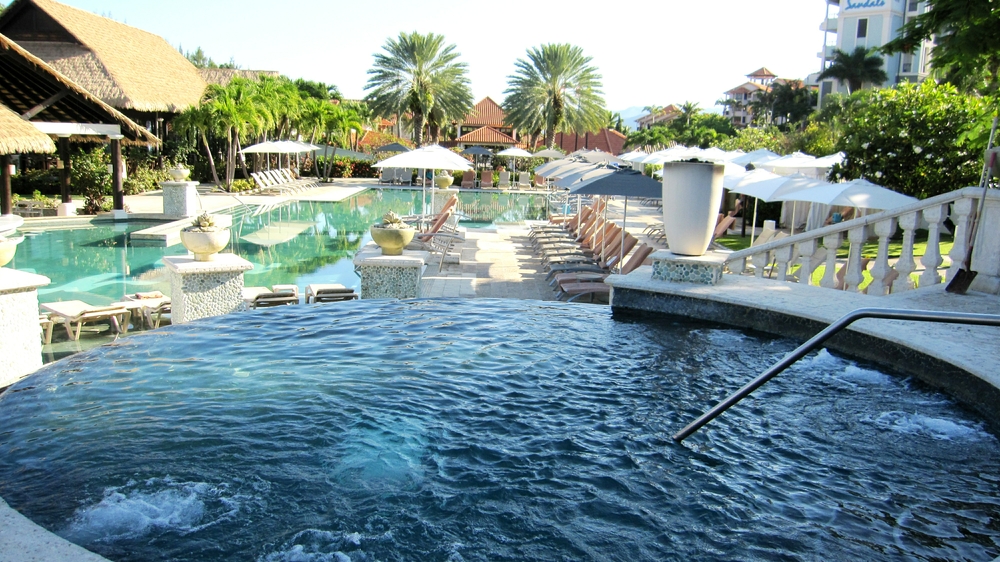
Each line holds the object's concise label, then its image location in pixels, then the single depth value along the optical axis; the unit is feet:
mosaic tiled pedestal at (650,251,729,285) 27.99
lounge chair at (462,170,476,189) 129.59
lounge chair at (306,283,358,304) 33.06
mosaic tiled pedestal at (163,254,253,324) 27.07
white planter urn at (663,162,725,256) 27.12
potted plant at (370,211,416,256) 30.53
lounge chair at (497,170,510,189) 133.08
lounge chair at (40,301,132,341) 27.86
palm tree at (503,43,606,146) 169.27
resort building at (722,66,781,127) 349.20
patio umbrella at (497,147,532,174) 129.31
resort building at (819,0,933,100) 207.72
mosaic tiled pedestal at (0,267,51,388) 20.77
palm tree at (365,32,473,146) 156.25
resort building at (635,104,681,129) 348.26
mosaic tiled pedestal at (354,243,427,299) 31.19
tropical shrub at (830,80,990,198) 51.11
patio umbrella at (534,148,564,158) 128.94
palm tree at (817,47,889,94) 201.05
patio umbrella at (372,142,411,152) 146.98
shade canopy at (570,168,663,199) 37.63
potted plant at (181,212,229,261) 26.96
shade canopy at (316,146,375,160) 141.30
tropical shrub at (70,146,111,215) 74.61
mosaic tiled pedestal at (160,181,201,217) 70.33
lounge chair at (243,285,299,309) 31.92
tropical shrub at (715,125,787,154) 111.34
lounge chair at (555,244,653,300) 34.33
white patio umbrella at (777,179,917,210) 37.70
